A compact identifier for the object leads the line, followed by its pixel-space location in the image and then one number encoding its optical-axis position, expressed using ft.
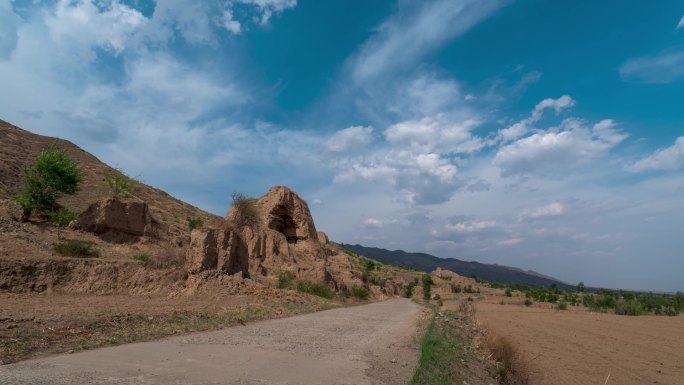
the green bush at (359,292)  122.21
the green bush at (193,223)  128.47
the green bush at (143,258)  71.14
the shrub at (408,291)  197.22
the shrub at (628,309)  145.38
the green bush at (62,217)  84.69
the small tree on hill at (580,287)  354.68
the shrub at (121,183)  119.80
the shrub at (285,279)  90.57
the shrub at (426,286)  187.23
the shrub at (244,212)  117.39
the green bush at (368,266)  240.94
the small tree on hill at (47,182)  87.45
